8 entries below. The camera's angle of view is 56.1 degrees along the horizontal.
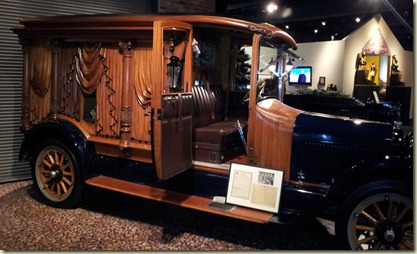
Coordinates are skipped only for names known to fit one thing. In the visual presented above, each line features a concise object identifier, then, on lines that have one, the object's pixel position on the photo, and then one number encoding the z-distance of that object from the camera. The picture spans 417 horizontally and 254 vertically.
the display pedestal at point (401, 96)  11.59
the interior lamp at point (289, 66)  4.70
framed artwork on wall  12.95
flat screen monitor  13.35
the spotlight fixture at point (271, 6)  9.91
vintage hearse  3.19
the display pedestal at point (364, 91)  12.08
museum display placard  3.52
